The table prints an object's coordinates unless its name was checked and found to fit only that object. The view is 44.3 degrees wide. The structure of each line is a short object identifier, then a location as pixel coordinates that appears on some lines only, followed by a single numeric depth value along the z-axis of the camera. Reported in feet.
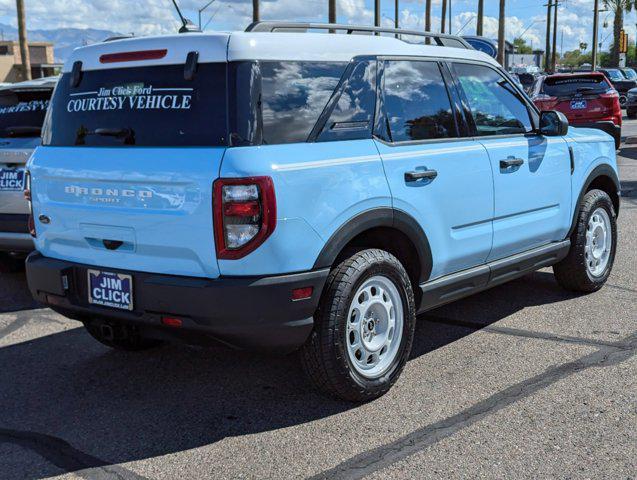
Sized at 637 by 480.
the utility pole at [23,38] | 89.97
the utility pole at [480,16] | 147.74
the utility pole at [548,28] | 227.20
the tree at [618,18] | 186.60
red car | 53.78
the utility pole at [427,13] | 160.97
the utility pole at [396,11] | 183.78
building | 200.13
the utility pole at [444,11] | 163.73
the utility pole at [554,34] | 225.56
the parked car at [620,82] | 123.03
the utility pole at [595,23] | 205.63
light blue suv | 12.16
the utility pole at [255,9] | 101.35
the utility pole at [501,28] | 139.44
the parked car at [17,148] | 21.16
